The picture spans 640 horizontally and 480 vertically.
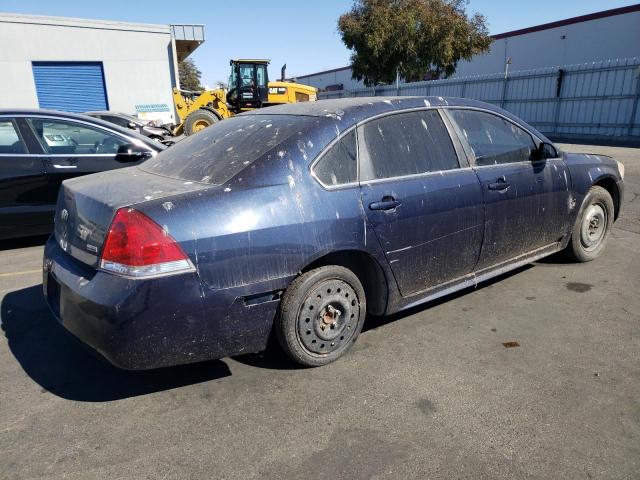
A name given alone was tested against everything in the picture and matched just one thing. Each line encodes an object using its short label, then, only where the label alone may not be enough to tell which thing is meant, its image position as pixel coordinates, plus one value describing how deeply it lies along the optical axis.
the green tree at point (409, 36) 29.94
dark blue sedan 2.44
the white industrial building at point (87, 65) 22.11
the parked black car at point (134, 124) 12.34
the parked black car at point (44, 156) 5.21
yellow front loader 18.88
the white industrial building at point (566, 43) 26.44
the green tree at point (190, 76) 72.28
